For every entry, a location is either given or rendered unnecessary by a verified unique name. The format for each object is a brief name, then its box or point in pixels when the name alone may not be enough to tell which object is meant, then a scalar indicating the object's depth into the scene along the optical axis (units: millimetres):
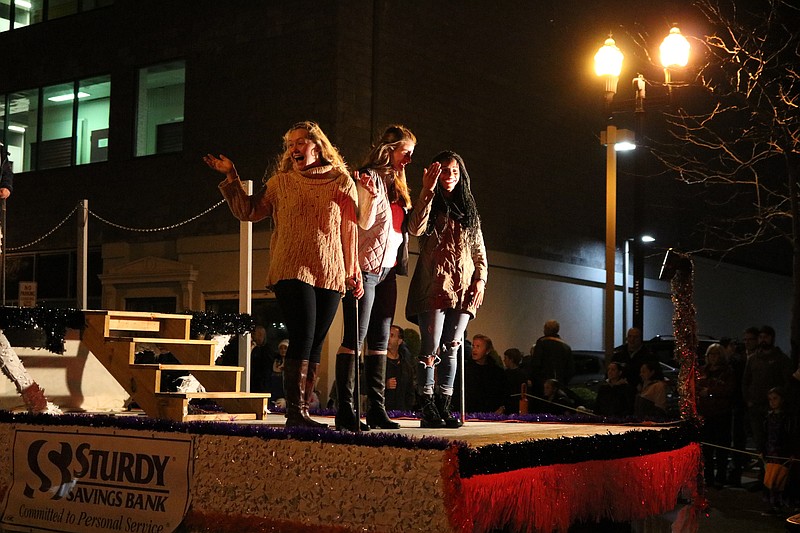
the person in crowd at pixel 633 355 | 11734
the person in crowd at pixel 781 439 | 9969
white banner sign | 5941
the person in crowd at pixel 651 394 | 10266
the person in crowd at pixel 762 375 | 11758
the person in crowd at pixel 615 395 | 10859
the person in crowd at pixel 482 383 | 10539
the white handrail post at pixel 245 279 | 9945
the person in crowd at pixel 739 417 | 11945
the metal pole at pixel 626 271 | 24330
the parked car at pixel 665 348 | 16867
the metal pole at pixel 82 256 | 11398
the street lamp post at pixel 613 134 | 13633
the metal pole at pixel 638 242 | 15078
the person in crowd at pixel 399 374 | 10562
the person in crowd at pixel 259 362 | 12648
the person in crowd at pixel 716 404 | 11539
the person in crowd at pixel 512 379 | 10852
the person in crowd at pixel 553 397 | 11000
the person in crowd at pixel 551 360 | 12000
